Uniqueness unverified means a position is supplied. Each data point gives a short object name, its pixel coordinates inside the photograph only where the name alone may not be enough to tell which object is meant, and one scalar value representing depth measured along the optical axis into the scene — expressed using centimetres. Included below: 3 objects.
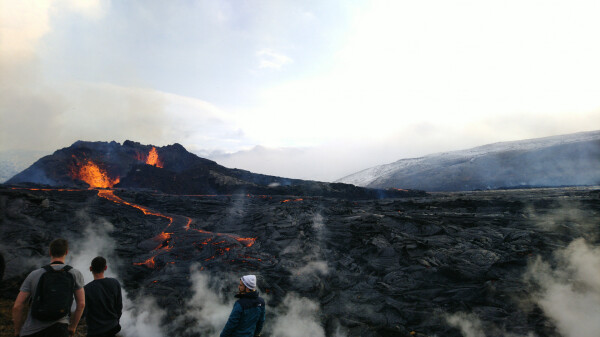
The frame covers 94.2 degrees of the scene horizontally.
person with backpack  406
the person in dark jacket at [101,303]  482
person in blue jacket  448
